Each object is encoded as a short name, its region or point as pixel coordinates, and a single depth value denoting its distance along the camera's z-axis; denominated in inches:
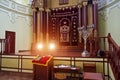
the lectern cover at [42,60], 133.7
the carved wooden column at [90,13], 293.9
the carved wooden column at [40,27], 323.5
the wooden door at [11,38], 291.5
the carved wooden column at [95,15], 283.4
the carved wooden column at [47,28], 323.2
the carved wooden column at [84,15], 293.3
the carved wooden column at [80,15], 300.2
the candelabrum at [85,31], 190.3
